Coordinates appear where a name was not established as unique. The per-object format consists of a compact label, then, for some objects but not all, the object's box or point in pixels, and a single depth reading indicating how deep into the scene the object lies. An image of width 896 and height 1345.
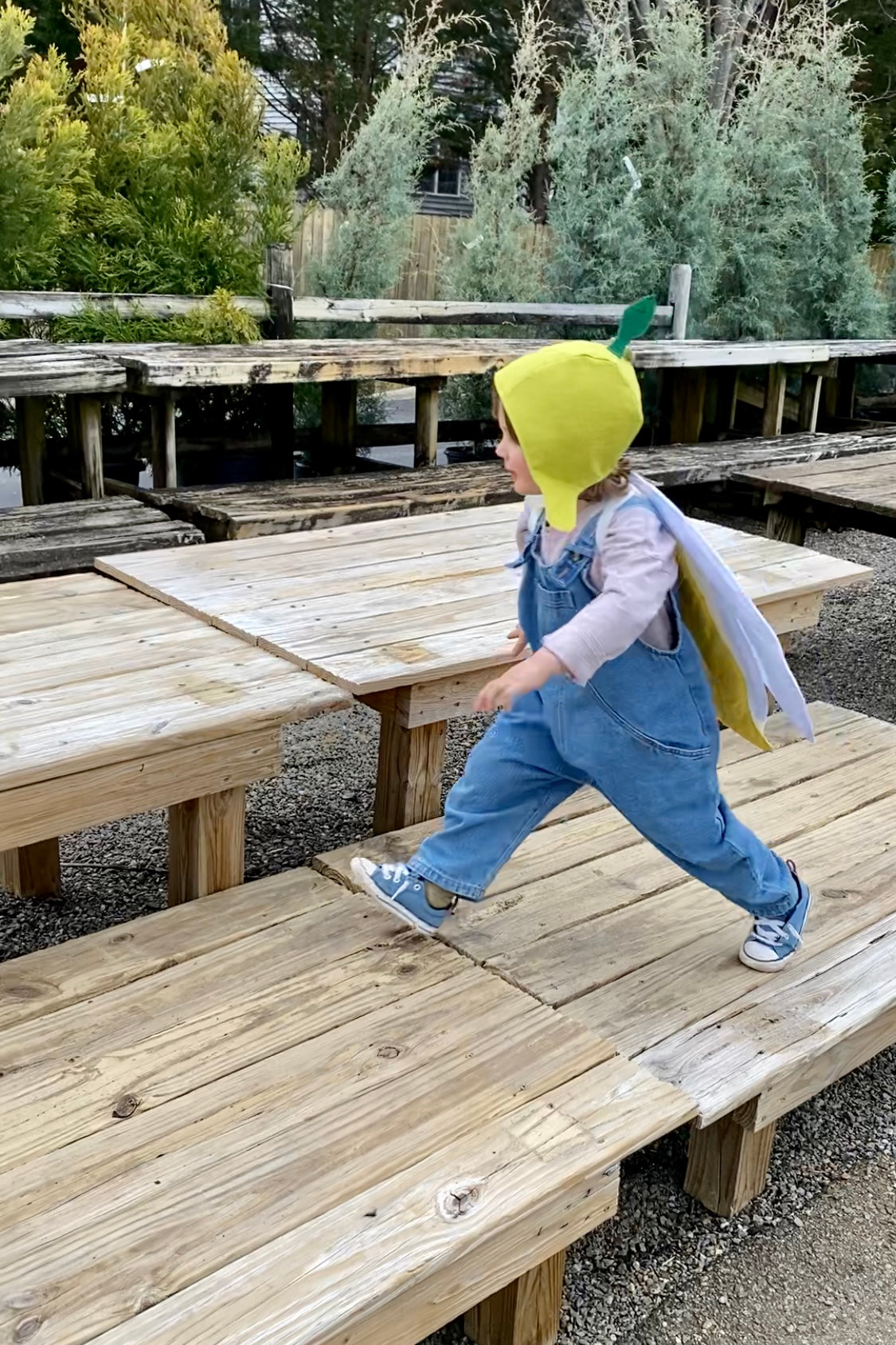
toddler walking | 1.82
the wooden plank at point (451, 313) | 6.31
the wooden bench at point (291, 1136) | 1.44
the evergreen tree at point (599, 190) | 8.20
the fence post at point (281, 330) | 6.03
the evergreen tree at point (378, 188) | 7.55
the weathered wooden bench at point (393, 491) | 4.50
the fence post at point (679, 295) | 7.94
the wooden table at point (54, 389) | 4.22
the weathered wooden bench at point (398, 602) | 2.56
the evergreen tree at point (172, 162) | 5.60
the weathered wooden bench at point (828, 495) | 4.30
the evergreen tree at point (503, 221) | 8.27
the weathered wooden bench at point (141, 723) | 2.02
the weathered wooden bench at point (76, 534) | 3.78
